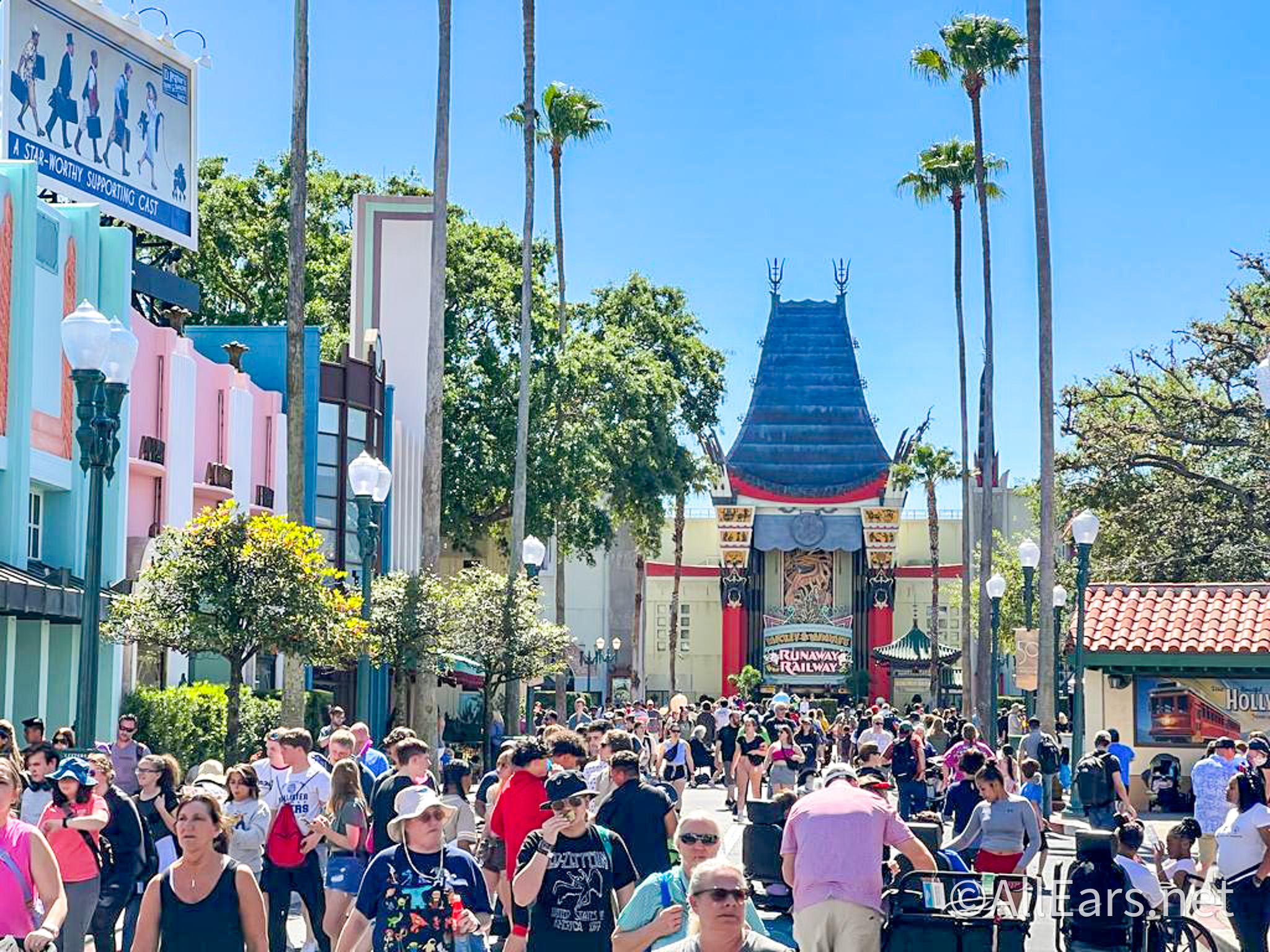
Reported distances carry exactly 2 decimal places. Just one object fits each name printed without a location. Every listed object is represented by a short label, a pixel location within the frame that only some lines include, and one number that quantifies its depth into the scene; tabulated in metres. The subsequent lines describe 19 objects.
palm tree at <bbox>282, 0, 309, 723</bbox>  22.75
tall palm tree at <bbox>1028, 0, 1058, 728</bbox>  30.41
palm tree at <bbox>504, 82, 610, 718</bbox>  51.00
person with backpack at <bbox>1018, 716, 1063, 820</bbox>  26.64
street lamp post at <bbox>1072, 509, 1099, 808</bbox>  26.98
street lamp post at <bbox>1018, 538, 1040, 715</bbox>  31.72
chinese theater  78.88
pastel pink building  28.89
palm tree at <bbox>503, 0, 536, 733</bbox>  35.06
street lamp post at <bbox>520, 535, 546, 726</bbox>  31.58
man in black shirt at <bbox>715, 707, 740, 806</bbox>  33.12
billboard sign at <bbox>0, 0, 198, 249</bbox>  28.92
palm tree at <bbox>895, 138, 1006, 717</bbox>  49.88
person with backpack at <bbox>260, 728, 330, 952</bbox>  11.91
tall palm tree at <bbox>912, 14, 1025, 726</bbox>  42.91
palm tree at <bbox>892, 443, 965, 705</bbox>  69.19
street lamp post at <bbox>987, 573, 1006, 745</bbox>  36.31
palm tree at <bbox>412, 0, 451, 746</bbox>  28.56
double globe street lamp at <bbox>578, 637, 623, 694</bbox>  66.07
